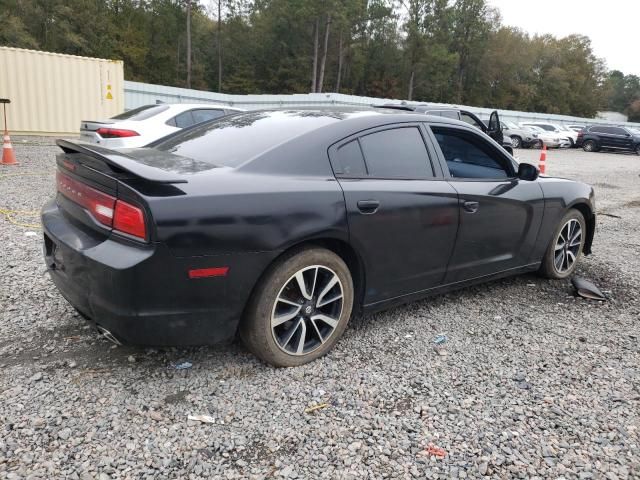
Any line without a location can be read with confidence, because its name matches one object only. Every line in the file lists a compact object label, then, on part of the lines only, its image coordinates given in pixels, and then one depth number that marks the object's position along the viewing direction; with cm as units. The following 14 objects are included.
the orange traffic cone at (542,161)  1262
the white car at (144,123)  795
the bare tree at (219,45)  5788
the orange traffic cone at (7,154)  988
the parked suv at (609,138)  2858
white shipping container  1481
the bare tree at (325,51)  5478
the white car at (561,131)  2902
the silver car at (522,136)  2734
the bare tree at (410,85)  6388
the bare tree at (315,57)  5438
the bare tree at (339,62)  5976
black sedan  238
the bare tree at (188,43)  5047
